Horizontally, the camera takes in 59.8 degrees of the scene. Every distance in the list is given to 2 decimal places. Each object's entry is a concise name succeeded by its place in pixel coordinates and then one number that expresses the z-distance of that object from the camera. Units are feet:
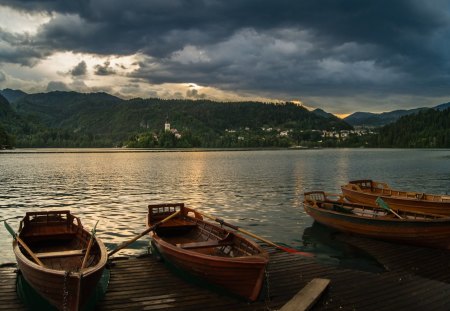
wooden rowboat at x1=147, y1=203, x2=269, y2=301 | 41.45
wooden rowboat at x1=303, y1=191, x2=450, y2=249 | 63.67
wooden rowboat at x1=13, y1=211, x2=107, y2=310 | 36.76
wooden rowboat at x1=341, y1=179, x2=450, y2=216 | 79.30
